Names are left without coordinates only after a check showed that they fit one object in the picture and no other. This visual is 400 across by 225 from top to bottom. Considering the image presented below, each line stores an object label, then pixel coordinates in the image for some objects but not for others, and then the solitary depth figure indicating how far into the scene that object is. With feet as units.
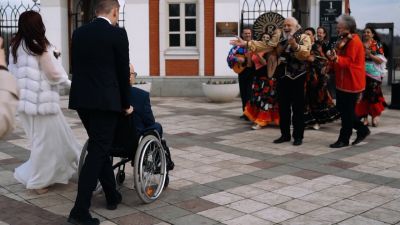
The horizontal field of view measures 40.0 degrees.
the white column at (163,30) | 50.24
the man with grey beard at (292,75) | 24.76
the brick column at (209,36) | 49.78
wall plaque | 49.47
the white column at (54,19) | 51.88
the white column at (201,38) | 49.88
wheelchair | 15.78
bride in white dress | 17.54
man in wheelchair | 17.31
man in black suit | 14.46
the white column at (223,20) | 49.39
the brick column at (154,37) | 50.29
